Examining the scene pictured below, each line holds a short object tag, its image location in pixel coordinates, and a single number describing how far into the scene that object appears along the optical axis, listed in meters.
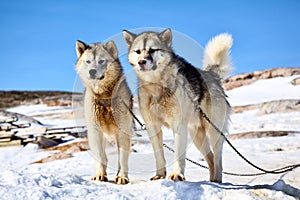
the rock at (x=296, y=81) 32.63
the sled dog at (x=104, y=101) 4.89
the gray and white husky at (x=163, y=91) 4.59
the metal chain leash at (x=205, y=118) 4.83
